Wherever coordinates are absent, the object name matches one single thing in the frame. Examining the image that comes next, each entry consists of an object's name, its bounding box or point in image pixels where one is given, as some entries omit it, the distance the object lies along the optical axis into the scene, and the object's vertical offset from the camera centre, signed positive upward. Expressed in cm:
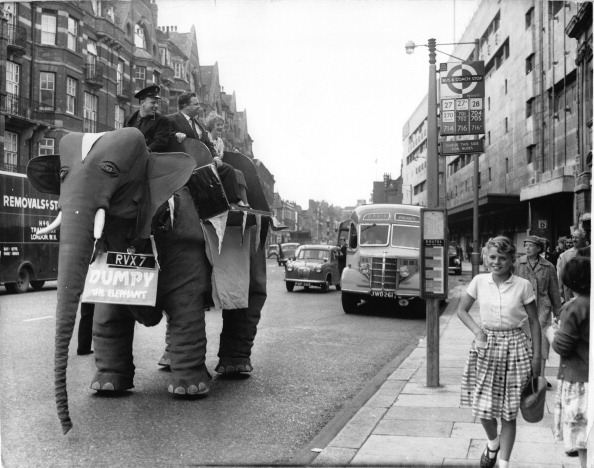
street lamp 642 +40
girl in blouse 413 -60
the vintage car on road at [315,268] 1689 -64
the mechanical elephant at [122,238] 444 +3
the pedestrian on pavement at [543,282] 625 -33
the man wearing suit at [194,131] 588 +93
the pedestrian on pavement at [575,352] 385 -58
